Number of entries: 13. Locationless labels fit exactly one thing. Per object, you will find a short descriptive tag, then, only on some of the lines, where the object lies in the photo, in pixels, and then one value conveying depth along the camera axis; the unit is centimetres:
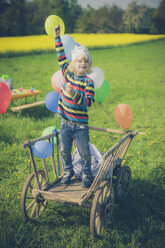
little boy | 222
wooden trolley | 210
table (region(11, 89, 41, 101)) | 555
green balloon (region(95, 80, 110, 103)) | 310
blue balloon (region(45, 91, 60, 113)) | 274
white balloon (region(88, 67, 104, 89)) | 281
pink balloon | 277
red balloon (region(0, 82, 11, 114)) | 216
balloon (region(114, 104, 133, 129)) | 277
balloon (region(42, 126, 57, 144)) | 276
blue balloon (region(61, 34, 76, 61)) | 260
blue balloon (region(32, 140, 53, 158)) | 215
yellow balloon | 242
